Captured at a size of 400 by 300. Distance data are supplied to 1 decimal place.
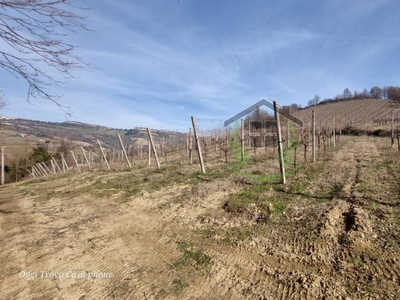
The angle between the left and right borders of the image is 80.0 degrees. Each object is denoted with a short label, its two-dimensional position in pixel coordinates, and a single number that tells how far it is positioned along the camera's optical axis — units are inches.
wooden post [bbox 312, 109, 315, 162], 383.0
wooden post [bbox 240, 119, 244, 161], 459.1
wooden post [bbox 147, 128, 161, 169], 441.4
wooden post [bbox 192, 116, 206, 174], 342.3
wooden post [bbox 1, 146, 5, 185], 598.1
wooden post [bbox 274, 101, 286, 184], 245.8
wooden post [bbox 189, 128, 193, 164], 517.6
